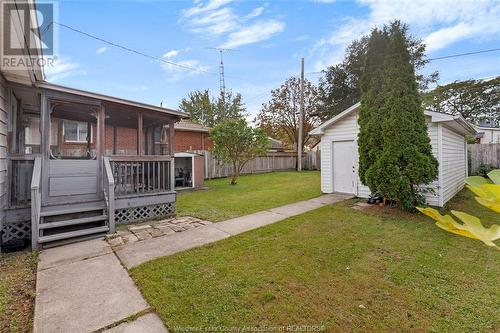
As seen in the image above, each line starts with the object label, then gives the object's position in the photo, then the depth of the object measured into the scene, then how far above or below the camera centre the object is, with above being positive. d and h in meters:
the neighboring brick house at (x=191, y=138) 15.58 +2.09
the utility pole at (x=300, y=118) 18.50 +3.87
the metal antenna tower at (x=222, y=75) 15.80 +10.05
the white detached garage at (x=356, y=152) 6.50 +0.48
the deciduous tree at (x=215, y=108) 31.98 +8.06
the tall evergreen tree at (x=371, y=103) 6.24 +1.71
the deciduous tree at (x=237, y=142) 11.09 +1.25
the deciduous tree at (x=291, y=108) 24.41 +6.19
